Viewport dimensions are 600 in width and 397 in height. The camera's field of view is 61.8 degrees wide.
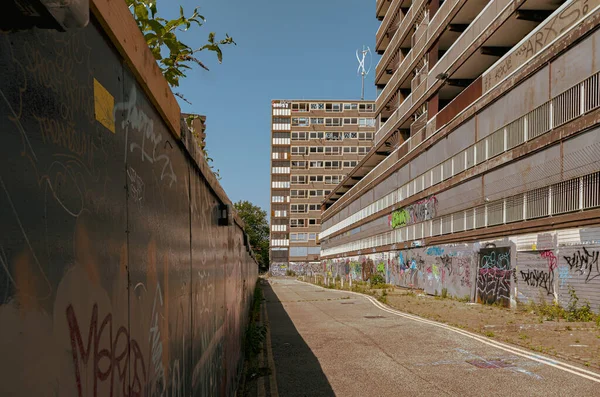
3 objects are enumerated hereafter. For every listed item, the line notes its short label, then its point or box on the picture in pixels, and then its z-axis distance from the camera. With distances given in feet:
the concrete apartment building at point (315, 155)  360.07
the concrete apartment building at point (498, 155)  58.70
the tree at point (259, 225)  399.59
